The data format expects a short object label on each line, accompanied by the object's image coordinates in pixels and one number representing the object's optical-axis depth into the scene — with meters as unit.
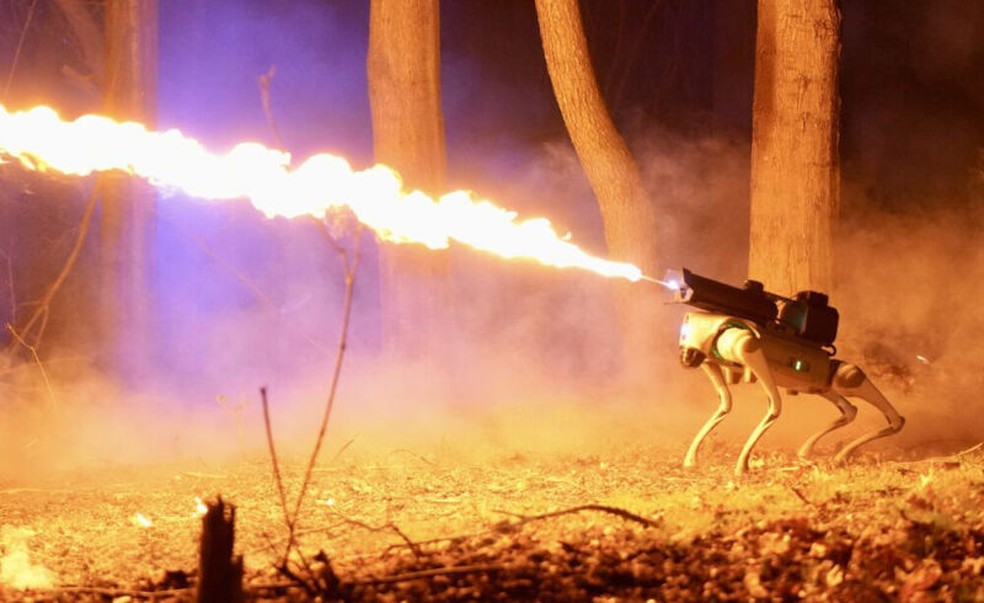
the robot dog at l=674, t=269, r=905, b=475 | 9.57
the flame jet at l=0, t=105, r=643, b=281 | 9.46
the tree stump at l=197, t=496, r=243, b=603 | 5.91
